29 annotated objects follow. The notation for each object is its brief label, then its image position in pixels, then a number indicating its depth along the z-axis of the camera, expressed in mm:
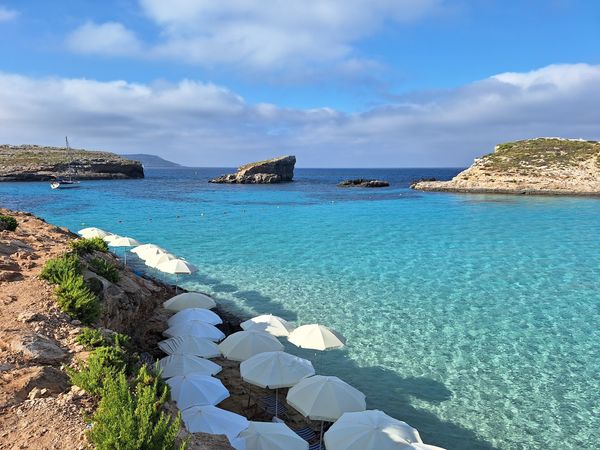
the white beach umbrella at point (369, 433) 8984
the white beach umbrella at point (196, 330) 14875
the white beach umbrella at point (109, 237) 26530
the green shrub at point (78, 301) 11219
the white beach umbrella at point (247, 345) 13602
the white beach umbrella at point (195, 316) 15945
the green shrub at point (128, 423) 5629
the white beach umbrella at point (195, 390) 10391
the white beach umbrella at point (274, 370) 11750
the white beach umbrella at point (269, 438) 8867
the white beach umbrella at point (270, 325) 15531
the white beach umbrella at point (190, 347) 13633
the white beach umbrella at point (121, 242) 25884
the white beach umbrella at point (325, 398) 10484
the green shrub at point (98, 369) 7523
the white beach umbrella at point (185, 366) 11906
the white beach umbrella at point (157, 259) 22297
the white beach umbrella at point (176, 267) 21312
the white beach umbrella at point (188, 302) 18047
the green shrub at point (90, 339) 9672
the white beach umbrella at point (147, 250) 23617
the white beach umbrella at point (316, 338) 14219
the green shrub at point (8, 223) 19617
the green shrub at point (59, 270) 12828
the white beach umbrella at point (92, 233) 27438
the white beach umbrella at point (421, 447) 8961
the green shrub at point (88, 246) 16955
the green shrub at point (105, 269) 15602
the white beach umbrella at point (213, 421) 8812
